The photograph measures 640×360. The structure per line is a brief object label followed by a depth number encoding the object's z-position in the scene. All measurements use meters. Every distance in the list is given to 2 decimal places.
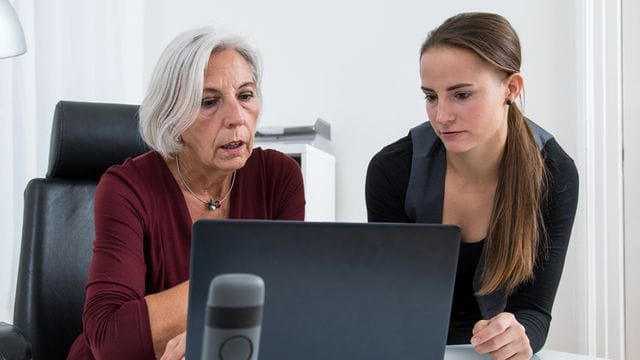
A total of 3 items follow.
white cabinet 2.30
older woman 1.07
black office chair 1.36
